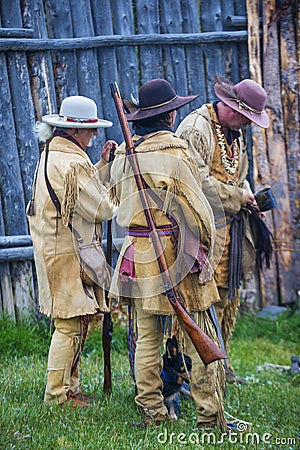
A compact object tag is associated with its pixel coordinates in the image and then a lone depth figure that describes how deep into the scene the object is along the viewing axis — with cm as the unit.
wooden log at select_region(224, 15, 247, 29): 1499
